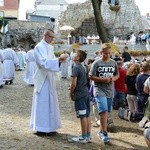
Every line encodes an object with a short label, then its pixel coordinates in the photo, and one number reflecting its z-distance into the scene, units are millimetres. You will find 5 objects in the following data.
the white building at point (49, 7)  65696
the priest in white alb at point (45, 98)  5491
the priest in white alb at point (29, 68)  12373
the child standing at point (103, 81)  5159
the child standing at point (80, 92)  5108
